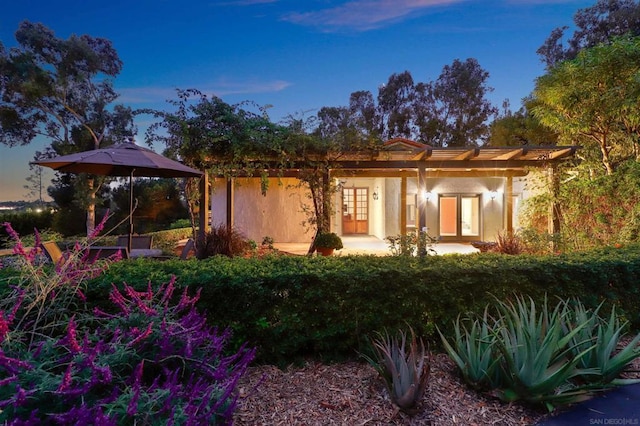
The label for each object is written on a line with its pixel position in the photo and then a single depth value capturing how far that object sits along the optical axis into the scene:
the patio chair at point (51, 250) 4.19
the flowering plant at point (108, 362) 1.53
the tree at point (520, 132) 14.92
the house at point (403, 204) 12.55
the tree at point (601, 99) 7.07
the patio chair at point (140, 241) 7.73
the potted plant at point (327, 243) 8.86
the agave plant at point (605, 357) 2.50
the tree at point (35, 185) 20.17
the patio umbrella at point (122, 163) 5.20
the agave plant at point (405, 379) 2.15
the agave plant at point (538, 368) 2.20
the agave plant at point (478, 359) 2.39
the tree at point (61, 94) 15.39
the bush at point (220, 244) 8.14
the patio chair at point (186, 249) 6.47
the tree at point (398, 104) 27.69
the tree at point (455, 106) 26.92
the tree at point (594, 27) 16.95
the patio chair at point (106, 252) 5.38
